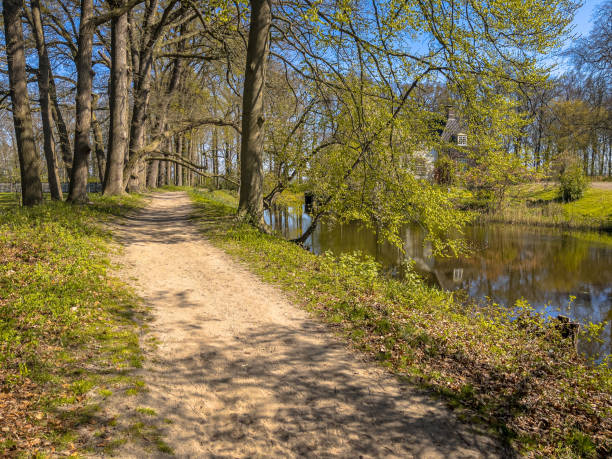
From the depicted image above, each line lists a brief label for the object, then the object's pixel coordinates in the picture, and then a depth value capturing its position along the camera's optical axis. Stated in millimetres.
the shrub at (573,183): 30142
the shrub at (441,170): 13377
